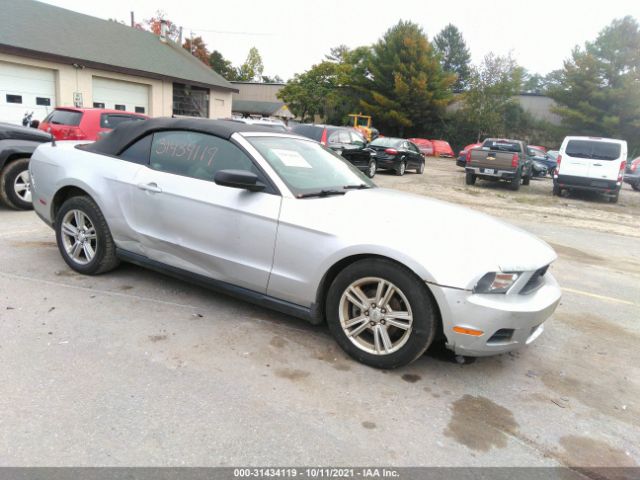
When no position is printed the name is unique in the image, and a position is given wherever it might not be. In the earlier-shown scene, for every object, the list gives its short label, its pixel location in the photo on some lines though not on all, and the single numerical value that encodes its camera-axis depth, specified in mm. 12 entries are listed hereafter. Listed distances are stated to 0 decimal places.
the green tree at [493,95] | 40625
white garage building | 19250
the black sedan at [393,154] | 18578
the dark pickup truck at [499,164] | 16594
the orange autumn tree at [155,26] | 54584
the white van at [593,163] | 14828
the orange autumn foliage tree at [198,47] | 60162
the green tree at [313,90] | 49688
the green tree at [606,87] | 38062
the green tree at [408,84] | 43000
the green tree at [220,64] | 70188
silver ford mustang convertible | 3055
